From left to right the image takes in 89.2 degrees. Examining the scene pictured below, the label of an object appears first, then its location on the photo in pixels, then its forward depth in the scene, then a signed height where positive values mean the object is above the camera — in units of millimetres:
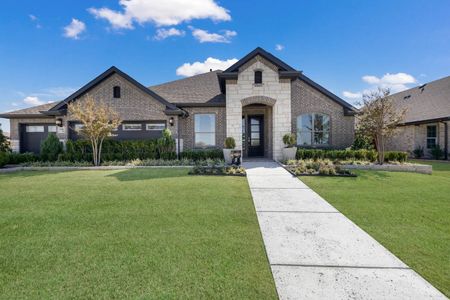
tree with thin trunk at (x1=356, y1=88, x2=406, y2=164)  10797 +1313
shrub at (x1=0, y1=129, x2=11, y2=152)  12938 +168
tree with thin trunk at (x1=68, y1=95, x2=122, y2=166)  11492 +1163
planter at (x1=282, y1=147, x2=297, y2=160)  12518 -422
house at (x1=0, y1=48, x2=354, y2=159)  13172 +2058
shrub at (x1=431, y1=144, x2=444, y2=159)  16233 -569
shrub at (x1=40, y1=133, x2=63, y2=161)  12867 -157
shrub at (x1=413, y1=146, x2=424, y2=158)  17936 -622
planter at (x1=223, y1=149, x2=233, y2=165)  12406 -589
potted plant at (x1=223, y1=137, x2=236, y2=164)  12457 -99
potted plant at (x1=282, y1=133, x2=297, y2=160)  12547 -119
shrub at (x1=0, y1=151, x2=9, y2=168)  11559 -601
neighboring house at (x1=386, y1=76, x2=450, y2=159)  16781 +1796
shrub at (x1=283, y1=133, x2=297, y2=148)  12662 +325
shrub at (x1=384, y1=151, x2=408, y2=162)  11492 -595
